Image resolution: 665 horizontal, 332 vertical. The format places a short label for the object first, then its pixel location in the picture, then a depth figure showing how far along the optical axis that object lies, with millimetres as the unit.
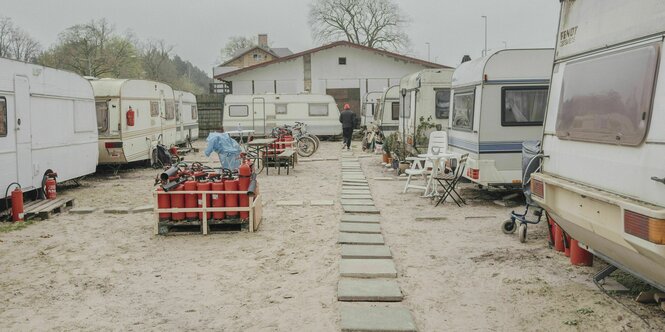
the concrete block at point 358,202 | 10033
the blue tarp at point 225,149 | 10945
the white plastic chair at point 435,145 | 11045
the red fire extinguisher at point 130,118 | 14154
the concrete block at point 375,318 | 4328
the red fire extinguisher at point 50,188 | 10094
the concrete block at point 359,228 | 7773
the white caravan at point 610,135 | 3688
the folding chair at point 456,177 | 9681
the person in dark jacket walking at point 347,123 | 20656
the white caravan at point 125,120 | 13945
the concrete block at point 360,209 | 9305
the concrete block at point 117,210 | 9406
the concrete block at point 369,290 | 5004
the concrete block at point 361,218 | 8453
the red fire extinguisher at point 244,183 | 7618
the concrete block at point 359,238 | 7121
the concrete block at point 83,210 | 9477
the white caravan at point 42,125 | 9000
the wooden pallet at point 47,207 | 8875
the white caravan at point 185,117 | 21469
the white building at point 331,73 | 30750
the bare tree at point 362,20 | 47906
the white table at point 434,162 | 10250
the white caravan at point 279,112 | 25359
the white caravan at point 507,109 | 9367
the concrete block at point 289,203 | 9961
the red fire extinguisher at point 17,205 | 8578
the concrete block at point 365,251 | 6441
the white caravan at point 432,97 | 14078
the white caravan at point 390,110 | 20688
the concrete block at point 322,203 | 9970
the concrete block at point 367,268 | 5703
